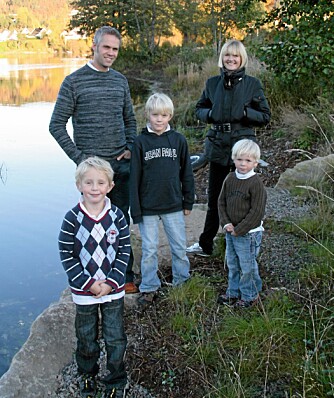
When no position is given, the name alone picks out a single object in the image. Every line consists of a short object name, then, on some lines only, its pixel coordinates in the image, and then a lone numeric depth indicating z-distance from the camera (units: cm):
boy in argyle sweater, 220
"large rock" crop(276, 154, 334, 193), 452
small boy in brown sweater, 272
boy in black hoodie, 284
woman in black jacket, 308
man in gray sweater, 288
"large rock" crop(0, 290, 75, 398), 240
